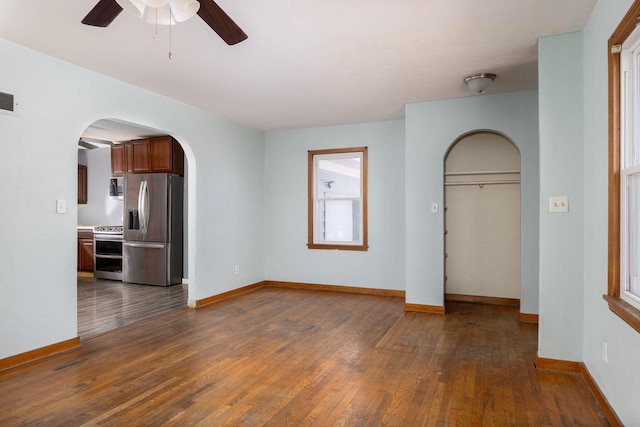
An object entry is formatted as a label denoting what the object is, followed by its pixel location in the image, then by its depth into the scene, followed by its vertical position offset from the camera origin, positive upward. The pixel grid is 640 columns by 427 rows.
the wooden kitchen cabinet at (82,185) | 7.64 +0.57
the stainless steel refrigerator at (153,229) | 6.17 -0.25
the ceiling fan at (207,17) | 2.03 +1.09
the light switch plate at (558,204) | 2.91 +0.07
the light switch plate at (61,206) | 3.30 +0.06
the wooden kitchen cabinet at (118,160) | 6.58 +0.92
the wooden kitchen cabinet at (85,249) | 6.96 -0.65
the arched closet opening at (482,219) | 4.86 -0.07
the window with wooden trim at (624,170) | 2.00 +0.23
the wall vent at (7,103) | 2.92 +0.85
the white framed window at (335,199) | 5.88 +0.23
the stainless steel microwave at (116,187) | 6.98 +0.48
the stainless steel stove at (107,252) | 6.65 -0.68
